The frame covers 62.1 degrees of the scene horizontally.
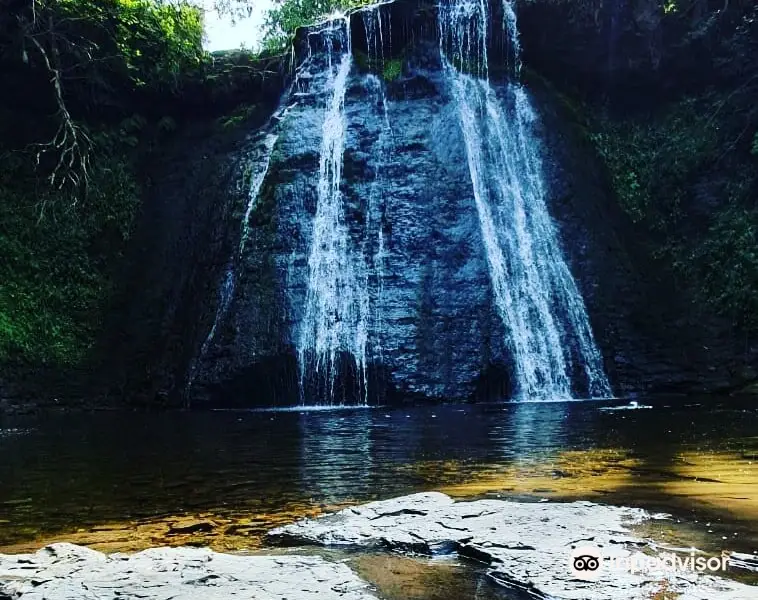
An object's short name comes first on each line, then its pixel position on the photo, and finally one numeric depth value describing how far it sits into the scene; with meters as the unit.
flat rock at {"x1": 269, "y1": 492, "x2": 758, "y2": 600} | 2.26
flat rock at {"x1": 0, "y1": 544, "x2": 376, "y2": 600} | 2.36
